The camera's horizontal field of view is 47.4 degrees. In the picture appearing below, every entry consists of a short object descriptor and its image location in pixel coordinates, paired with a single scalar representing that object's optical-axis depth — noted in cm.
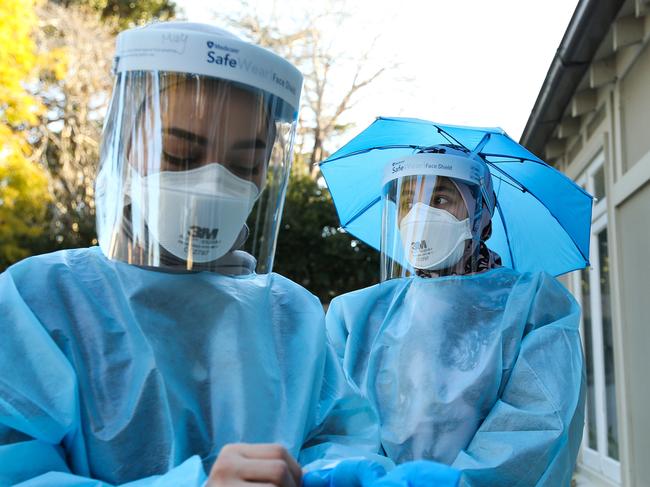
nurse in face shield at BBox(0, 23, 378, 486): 145
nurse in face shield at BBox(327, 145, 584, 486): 246
